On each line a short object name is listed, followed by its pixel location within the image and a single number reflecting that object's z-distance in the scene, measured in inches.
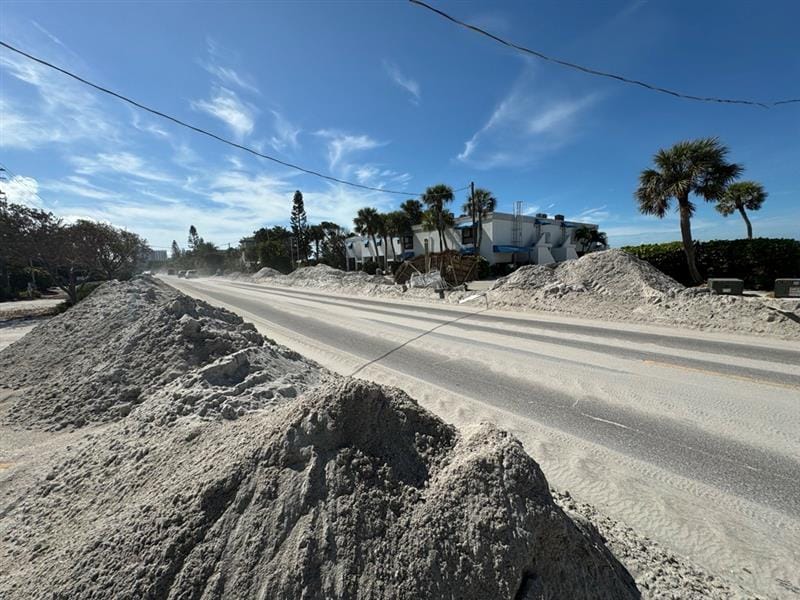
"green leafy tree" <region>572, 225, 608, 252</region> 1803.6
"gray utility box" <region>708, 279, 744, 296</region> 465.4
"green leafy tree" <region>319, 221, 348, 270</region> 2377.0
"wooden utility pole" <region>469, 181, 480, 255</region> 1224.2
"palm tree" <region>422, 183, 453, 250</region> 1397.6
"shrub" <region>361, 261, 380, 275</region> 1787.5
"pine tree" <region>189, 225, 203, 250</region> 4396.4
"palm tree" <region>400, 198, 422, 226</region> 1676.7
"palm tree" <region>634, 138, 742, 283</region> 630.5
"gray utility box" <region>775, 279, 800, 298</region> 407.8
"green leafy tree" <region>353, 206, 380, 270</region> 1742.1
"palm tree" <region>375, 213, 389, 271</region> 1729.8
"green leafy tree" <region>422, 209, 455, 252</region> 1446.7
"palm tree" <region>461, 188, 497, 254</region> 1375.5
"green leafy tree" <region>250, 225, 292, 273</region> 2404.0
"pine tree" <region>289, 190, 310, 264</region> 2407.7
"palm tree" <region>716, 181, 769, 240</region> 1047.0
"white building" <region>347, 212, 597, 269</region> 1521.9
